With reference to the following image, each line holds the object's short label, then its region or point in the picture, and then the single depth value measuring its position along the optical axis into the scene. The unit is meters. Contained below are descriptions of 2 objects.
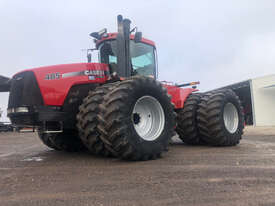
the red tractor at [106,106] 3.72
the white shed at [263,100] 23.73
